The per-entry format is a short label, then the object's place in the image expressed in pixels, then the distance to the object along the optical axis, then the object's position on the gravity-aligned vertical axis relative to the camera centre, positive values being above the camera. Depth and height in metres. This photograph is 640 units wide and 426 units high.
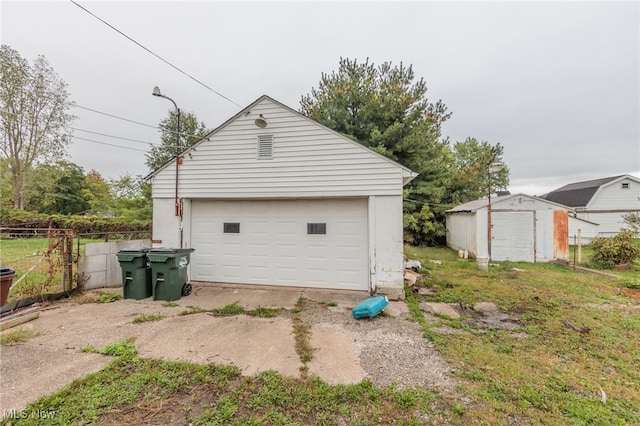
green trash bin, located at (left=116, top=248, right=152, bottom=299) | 5.26 -1.24
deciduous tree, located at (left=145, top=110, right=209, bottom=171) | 21.07 +6.70
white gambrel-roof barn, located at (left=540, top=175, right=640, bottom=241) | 14.36 +0.89
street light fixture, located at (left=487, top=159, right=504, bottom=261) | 8.76 +0.29
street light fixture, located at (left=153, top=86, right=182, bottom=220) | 6.12 +1.36
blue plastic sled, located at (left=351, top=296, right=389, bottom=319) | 4.28 -1.64
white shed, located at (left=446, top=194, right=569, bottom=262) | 9.62 -0.58
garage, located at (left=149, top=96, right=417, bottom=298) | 5.46 +0.24
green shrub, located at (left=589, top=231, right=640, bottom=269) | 8.54 -1.25
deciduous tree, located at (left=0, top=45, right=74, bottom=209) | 17.28 +7.35
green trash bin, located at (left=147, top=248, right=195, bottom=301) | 5.19 -1.23
